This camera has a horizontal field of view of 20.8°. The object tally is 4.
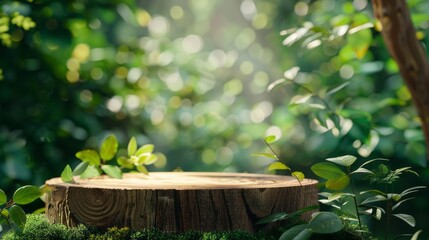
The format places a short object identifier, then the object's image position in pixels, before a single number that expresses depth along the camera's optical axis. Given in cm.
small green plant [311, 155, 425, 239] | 122
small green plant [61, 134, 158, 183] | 133
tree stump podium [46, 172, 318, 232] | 120
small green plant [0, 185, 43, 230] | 123
